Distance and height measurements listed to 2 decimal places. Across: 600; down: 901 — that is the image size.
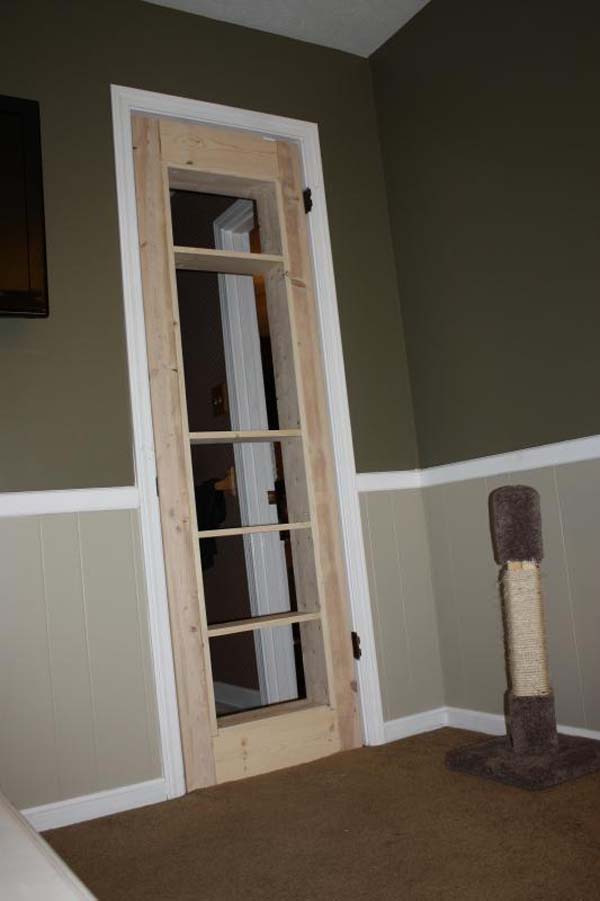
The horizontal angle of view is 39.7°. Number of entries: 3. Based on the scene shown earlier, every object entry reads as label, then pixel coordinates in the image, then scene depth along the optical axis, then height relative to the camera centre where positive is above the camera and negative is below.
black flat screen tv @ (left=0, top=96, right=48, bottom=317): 2.31 +0.98
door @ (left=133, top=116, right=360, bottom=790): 2.59 +0.23
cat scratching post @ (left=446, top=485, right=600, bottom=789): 2.33 -0.39
